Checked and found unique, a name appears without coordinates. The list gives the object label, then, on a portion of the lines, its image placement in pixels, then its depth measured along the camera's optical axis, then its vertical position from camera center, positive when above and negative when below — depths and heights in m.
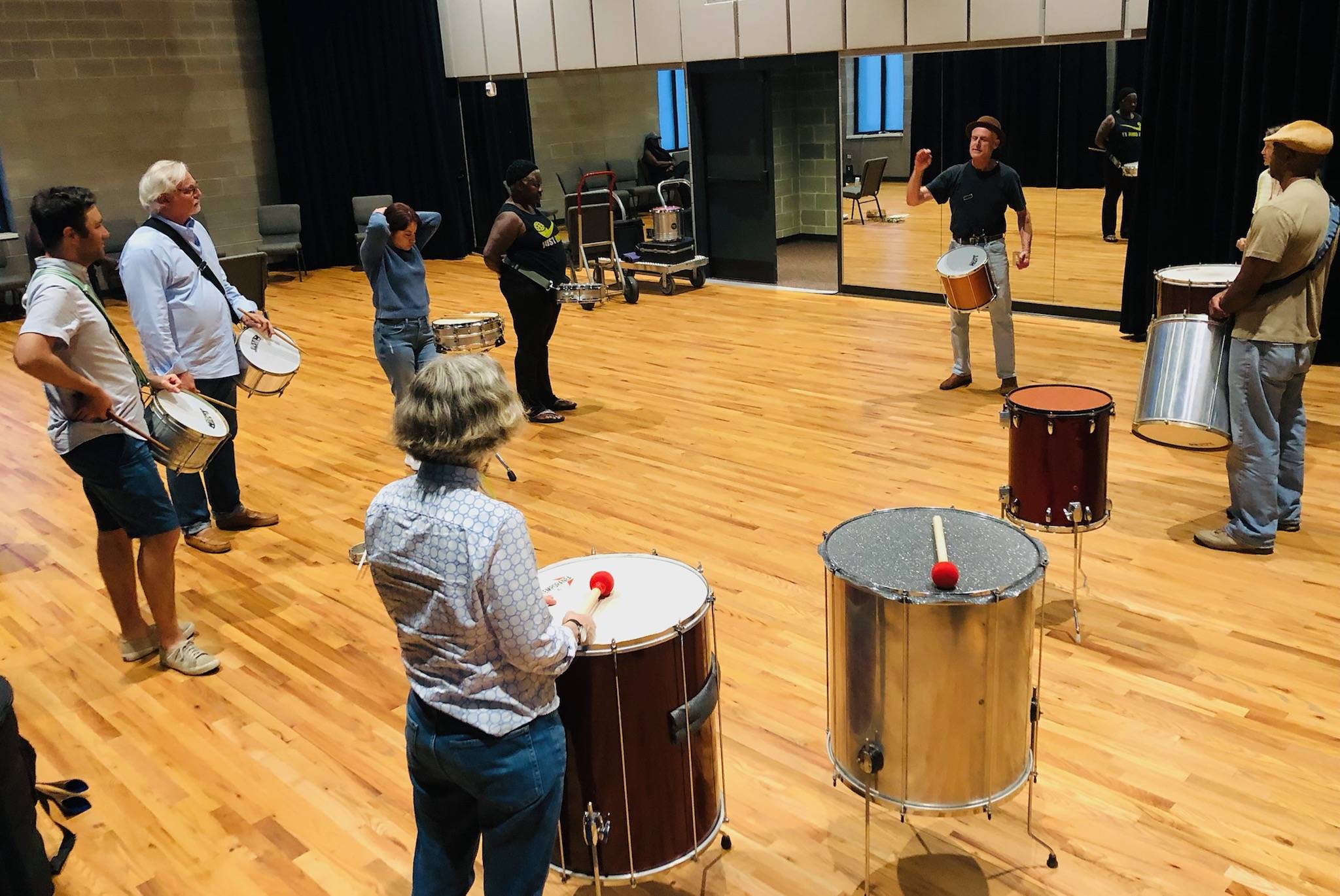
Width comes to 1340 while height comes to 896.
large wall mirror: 7.67 -0.26
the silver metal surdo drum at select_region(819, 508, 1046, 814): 2.28 -1.11
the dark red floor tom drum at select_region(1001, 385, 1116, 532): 3.53 -1.07
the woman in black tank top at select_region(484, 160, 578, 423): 6.00 -0.66
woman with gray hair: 1.98 -0.84
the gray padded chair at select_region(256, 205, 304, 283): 12.40 -0.85
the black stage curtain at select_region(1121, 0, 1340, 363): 6.41 -0.08
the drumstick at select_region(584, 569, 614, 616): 2.38 -0.93
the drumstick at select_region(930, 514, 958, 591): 2.25 -0.89
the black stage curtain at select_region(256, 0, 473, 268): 12.61 +0.32
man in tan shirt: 3.85 -0.82
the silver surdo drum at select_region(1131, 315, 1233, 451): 4.03 -0.97
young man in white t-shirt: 3.32 -0.74
